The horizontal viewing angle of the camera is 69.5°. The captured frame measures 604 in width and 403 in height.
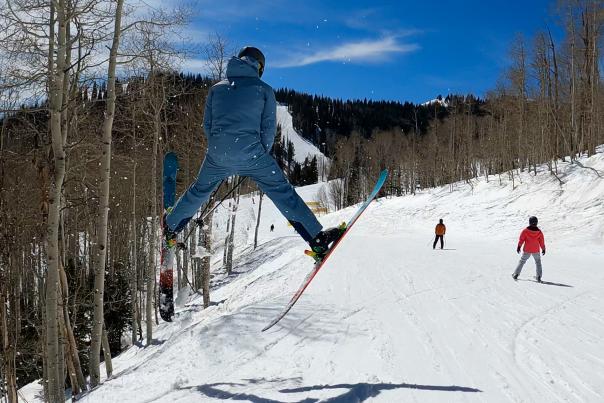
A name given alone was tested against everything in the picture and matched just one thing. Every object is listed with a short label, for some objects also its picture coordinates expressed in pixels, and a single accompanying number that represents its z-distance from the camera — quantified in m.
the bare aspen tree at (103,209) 7.60
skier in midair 4.09
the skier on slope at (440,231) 21.92
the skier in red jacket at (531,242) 11.18
